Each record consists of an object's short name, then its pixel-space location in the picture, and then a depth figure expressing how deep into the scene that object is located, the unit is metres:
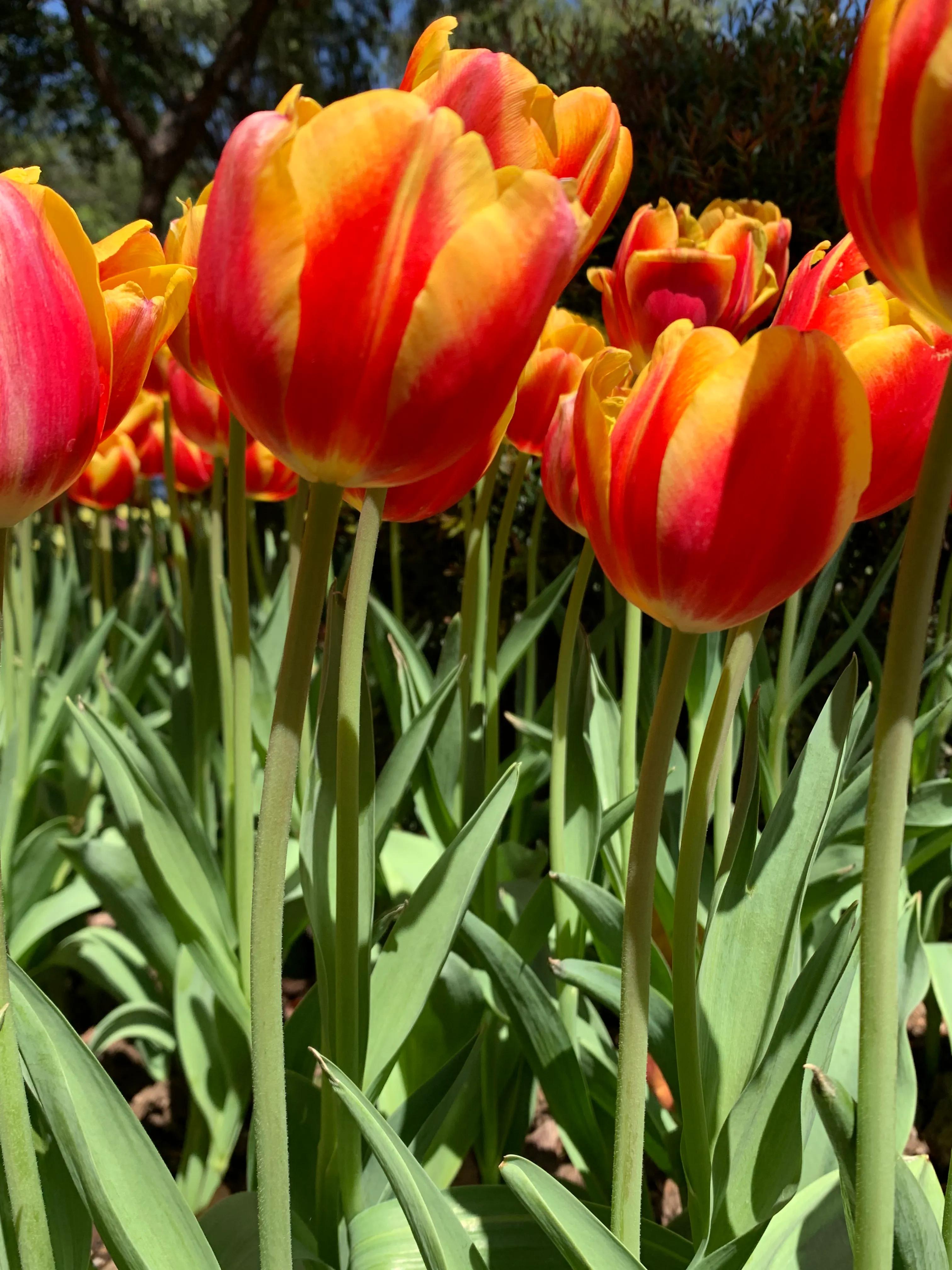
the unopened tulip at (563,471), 0.69
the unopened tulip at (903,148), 0.30
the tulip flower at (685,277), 0.79
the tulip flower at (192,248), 0.56
